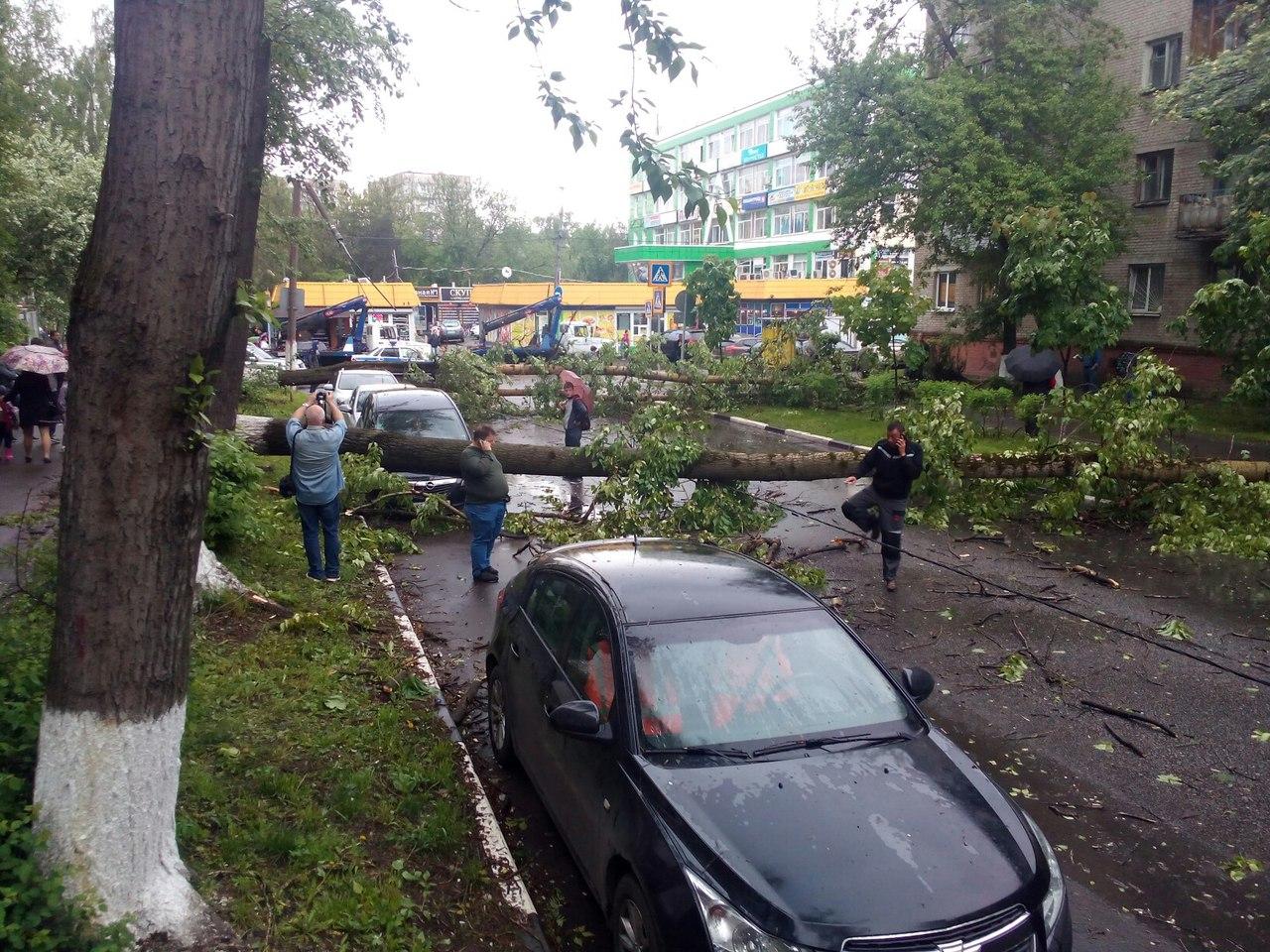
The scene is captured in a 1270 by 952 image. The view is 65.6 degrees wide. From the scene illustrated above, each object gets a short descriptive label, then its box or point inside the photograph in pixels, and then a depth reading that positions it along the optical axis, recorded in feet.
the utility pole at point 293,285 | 56.67
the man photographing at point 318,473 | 28.17
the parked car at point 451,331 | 153.43
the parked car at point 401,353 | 111.75
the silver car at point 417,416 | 44.78
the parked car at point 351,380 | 69.26
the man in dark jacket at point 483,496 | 31.35
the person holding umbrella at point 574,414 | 52.26
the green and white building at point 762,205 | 210.59
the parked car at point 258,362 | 79.20
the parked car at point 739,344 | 132.66
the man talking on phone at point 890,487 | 30.91
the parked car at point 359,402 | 49.01
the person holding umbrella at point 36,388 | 44.45
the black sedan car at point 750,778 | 10.89
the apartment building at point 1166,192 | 83.97
